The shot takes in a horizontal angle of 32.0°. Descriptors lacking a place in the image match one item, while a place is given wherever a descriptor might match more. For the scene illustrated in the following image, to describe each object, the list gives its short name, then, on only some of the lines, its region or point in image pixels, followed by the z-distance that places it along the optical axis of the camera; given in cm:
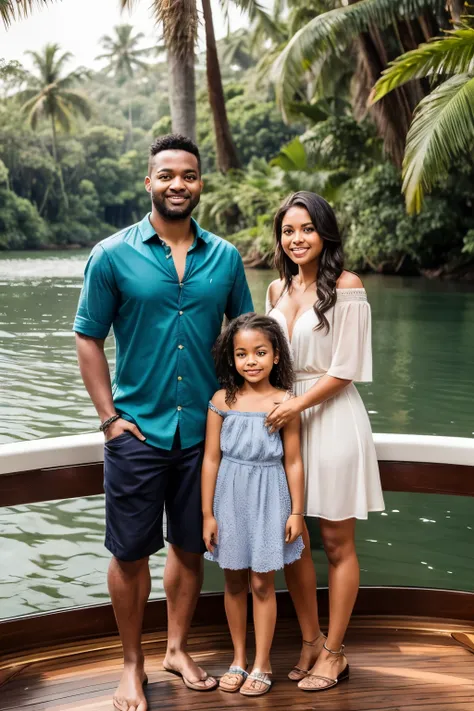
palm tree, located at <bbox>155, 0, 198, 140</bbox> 481
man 228
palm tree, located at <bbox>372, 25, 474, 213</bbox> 925
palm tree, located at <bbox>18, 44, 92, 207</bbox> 4822
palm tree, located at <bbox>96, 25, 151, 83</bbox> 6228
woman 234
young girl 232
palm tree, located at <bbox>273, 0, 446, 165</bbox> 1448
